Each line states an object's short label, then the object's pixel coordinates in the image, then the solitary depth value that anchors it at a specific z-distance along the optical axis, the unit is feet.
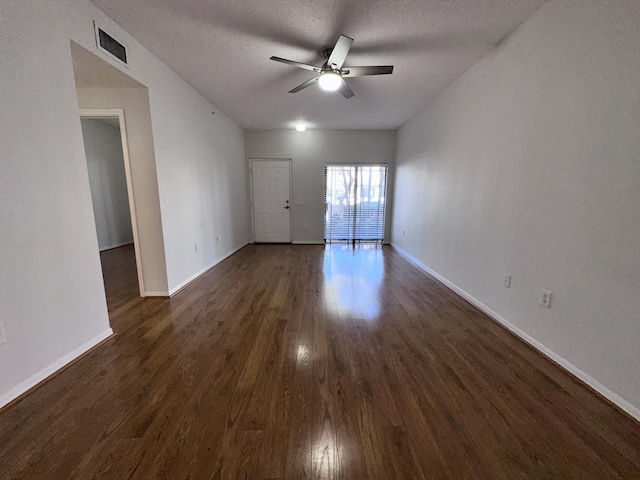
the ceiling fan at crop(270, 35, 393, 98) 7.25
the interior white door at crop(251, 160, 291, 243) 18.37
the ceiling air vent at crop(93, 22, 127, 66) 6.06
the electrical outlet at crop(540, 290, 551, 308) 5.79
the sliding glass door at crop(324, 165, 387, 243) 18.53
